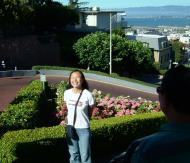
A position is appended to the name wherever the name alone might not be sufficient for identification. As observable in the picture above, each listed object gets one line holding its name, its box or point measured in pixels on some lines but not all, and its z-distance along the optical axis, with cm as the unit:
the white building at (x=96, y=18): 5464
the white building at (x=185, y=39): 11269
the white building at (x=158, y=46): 5828
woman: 466
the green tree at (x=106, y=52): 3150
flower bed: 865
